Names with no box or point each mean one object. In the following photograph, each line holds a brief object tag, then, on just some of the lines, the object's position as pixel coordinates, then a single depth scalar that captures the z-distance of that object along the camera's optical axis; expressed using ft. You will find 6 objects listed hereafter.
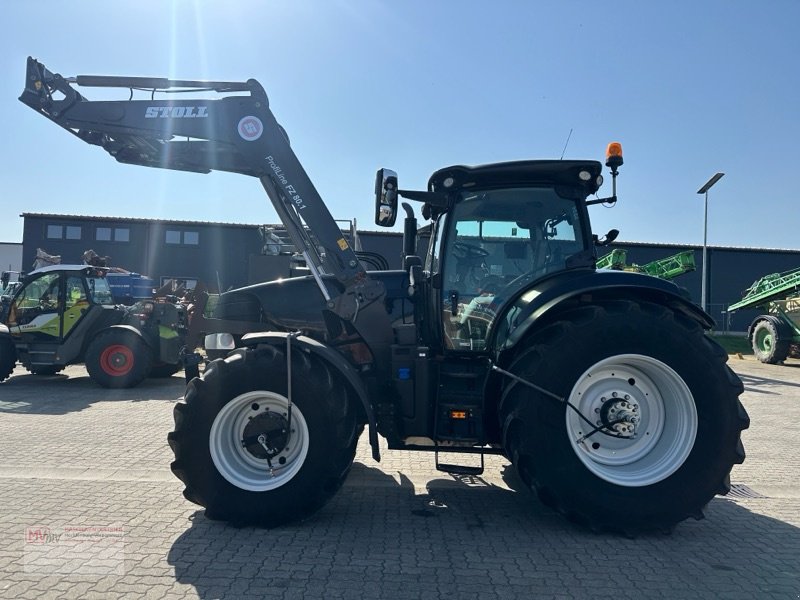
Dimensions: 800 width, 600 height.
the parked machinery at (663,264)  56.70
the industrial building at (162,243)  93.25
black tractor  11.89
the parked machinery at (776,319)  55.47
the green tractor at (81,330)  32.37
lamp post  62.80
